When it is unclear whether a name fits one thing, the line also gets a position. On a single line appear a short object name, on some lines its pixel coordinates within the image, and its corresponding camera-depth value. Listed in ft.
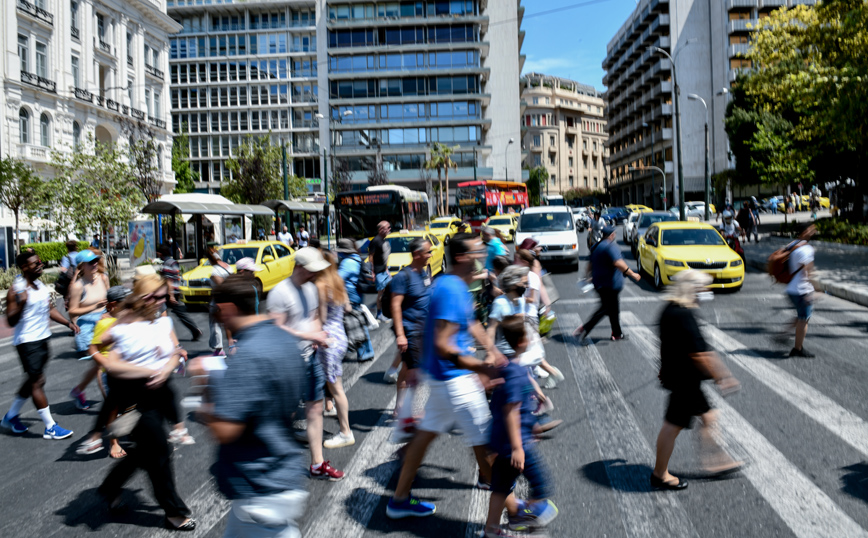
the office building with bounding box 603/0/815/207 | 218.38
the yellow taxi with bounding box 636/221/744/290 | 47.55
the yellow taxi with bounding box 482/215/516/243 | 101.09
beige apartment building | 383.90
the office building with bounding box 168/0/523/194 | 231.09
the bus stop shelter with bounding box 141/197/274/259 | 83.51
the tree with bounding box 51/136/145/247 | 82.64
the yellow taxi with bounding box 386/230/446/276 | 54.85
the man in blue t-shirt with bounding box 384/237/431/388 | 19.86
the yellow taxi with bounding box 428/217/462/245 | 87.90
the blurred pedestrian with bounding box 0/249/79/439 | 20.38
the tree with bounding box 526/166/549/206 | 344.63
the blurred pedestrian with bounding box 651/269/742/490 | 15.01
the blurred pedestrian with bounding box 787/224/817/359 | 27.68
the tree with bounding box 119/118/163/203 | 110.01
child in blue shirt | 12.23
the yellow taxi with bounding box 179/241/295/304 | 50.80
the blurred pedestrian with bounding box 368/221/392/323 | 38.78
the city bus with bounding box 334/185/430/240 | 91.81
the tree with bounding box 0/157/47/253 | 92.89
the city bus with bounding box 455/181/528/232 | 151.53
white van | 62.44
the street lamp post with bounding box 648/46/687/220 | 90.10
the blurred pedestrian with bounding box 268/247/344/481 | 16.24
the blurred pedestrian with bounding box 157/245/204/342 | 34.85
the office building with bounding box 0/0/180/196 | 119.14
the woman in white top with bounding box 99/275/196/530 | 13.94
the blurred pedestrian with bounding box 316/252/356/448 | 17.95
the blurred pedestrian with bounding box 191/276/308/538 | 9.09
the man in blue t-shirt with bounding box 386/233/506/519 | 12.62
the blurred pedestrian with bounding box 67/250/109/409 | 24.86
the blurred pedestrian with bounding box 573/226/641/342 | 30.81
